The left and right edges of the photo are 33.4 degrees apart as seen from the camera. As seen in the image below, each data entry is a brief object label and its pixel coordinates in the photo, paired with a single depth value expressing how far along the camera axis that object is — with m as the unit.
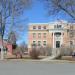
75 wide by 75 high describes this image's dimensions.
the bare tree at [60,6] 17.29
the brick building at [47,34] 50.07
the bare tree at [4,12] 19.97
